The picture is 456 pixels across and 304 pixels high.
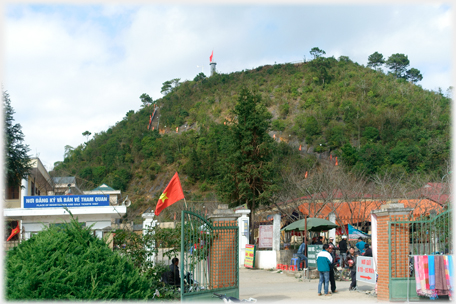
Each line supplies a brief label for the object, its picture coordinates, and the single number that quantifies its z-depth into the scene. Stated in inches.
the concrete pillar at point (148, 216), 835.1
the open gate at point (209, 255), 377.7
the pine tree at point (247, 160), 1162.0
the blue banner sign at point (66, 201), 893.2
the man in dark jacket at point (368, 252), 522.6
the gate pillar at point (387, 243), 397.4
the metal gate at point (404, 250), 386.0
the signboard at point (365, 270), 450.3
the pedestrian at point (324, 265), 442.3
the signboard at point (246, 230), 845.2
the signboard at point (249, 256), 789.9
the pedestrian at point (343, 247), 655.8
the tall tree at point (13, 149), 621.8
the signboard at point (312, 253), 611.2
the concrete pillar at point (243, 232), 838.5
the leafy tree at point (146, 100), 4651.3
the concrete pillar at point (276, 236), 777.6
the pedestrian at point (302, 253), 654.7
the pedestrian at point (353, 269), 494.9
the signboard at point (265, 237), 790.5
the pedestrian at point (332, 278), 463.5
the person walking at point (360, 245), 635.5
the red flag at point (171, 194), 417.4
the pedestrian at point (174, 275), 402.6
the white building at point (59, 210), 898.7
